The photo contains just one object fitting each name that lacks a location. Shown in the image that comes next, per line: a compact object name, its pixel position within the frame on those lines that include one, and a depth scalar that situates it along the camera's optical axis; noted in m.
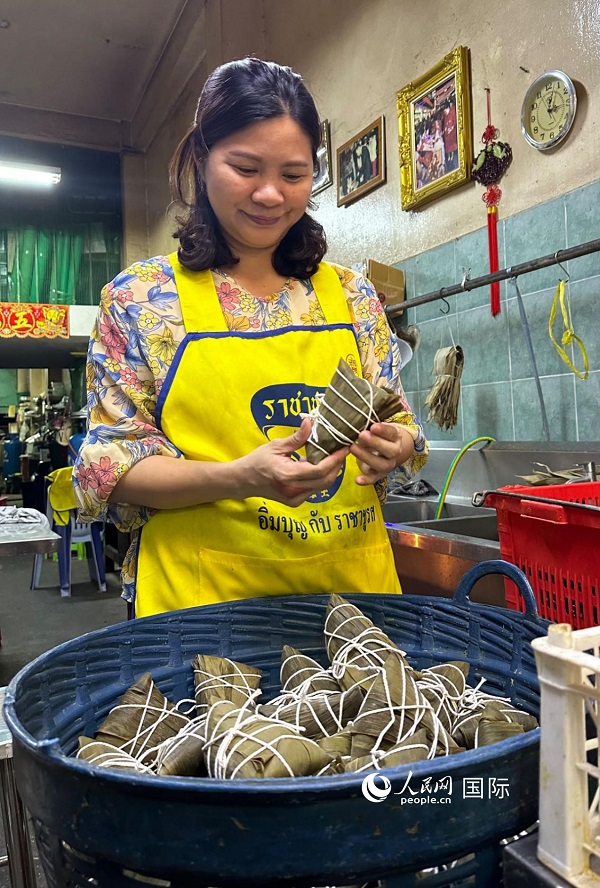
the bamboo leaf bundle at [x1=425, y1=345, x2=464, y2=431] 2.57
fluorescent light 6.43
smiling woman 1.01
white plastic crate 0.44
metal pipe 1.96
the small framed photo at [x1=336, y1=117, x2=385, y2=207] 3.23
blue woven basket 0.42
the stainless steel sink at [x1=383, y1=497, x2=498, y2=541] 2.14
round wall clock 2.17
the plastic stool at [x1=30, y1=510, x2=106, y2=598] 4.96
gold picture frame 2.65
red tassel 2.48
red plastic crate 1.00
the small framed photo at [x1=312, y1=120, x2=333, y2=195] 3.73
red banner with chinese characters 6.06
